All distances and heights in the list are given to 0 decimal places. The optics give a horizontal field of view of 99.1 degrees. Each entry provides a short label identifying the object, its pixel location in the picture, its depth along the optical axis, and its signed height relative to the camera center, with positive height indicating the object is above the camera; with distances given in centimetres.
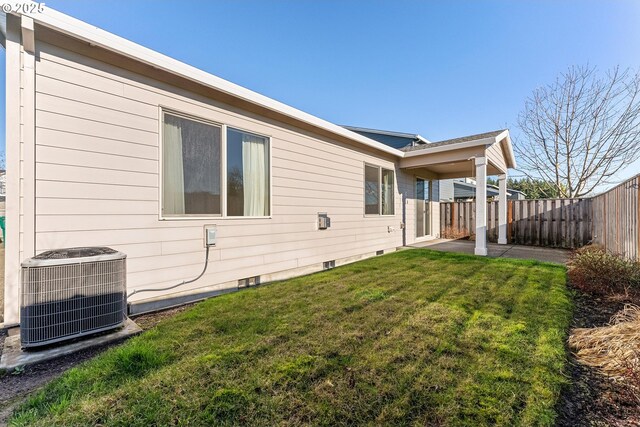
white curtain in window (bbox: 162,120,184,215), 342 +55
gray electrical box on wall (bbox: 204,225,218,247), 375 -29
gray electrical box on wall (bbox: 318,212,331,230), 560 -14
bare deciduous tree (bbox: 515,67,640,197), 1128 +391
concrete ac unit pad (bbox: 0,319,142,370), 211 -113
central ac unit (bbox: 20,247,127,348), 216 -68
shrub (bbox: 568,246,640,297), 371 -90
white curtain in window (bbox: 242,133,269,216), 431 +64
